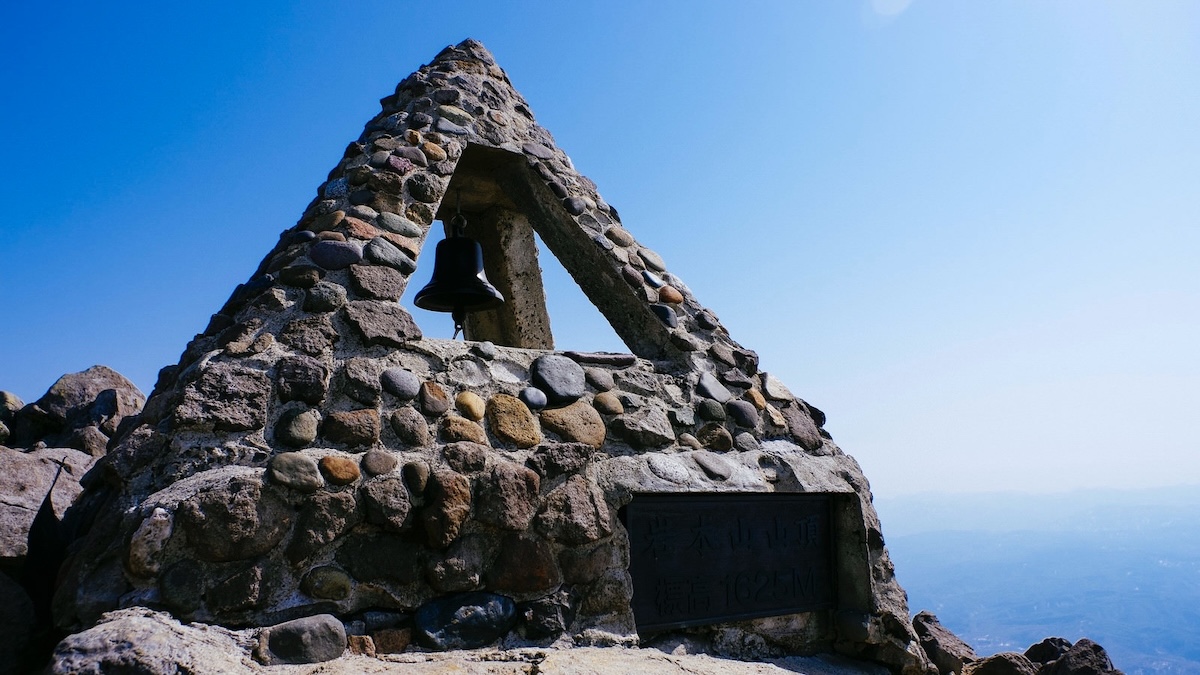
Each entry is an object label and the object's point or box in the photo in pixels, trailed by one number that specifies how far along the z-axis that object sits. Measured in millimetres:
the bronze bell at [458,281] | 4363
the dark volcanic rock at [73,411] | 5770
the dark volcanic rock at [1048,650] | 5047
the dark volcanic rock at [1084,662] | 4336
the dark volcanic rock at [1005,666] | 4538
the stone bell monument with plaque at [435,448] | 2568
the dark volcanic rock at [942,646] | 4590
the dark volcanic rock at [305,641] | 2402
